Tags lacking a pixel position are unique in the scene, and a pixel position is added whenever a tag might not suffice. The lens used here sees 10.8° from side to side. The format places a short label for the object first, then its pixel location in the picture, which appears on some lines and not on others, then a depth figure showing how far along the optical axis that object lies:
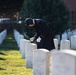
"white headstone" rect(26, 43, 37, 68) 14.04
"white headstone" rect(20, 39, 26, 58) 17.93
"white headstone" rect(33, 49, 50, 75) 9.78
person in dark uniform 13.78
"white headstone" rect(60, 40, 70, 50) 18.34
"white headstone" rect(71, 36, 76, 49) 22.97
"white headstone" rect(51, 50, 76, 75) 6.91
